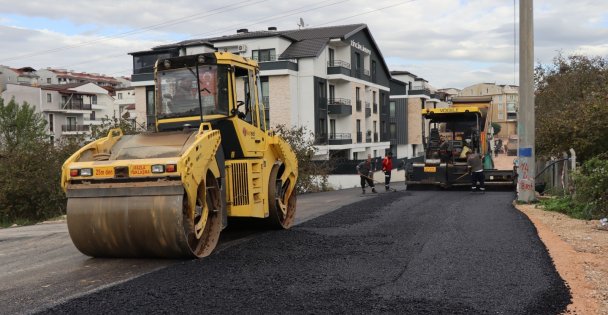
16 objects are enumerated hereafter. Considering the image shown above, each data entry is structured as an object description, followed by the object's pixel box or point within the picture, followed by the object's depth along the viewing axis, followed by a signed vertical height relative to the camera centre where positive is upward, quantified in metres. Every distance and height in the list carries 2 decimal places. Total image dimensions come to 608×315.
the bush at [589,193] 12.13 -1.33
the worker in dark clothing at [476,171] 20.58 -1.31
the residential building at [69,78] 89.69 +11.13
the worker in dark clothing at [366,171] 22.44 -1.33
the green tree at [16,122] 44.56 +1.87
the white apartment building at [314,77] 39.44 +4.50
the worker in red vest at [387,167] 22.71 -1.18
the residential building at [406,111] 61.91 +2.79
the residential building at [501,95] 117.19 +8.15
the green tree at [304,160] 26.61 -0.96
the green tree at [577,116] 15.71 +0.48
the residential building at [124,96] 86.61 +7.40
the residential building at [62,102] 60.04 +4.75
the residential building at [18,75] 73.36 +9.89
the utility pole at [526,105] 15.91 +0.79
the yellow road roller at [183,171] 7.23 -0.39
